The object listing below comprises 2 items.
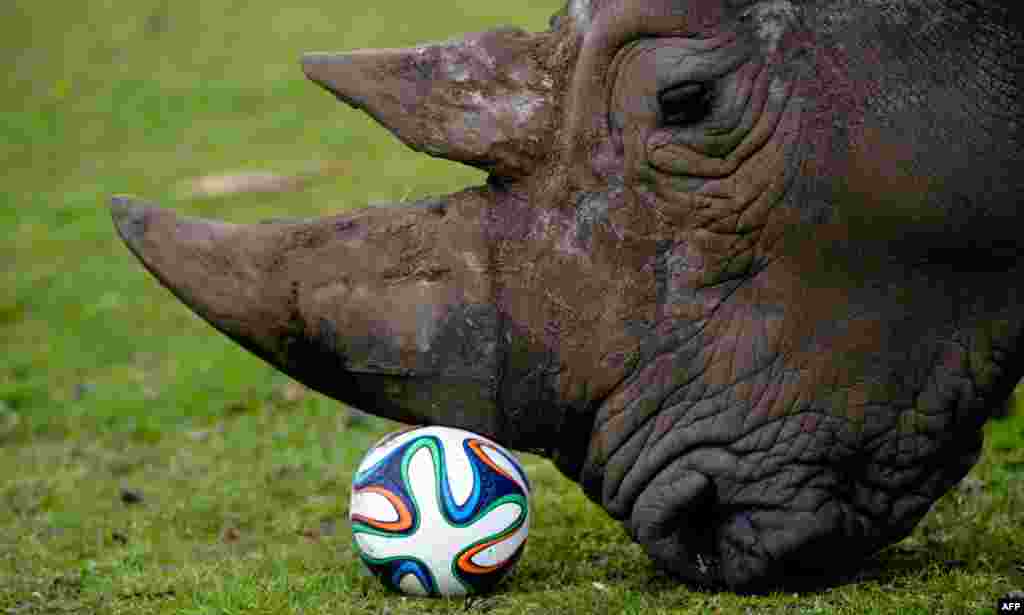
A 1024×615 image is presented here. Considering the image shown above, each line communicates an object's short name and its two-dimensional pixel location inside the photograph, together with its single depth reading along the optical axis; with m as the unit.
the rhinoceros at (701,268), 8.21
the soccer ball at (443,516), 8.84
